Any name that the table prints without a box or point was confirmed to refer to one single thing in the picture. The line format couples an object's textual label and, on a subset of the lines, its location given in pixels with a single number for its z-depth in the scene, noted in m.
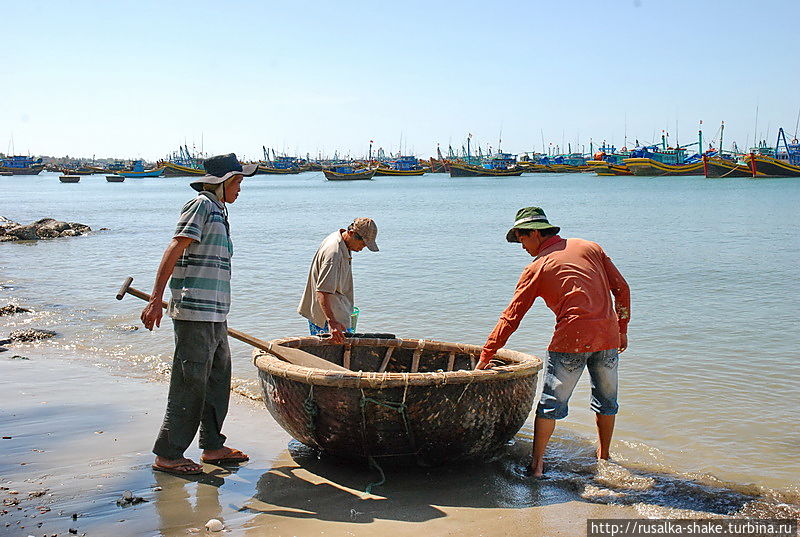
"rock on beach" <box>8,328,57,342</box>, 8.12
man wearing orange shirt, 4.15
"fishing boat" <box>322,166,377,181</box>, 98.56
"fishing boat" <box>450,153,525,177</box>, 102.50
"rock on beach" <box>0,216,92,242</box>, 21.33
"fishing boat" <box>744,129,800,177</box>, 70.31
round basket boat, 4.13
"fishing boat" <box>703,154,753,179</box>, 75.06
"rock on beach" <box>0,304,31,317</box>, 9.78
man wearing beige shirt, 5.09
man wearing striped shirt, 4.02
